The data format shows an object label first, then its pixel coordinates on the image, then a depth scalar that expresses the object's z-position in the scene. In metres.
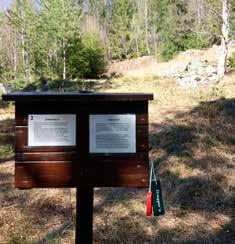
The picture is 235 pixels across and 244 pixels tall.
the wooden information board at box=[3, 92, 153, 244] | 2.21
